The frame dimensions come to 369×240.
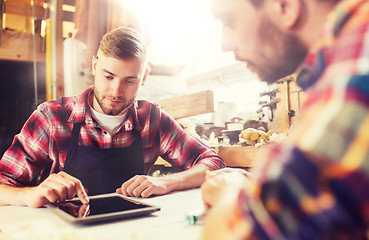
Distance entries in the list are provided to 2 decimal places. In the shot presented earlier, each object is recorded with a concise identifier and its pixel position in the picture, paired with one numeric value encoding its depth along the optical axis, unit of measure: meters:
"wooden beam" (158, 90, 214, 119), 2.15
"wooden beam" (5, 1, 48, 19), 3.10
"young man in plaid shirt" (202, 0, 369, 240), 0.33
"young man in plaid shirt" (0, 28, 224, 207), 1.62
